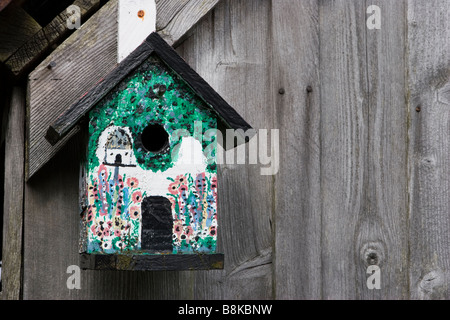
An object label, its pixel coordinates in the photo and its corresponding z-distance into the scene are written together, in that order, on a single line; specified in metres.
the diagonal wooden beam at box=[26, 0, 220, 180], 2.28
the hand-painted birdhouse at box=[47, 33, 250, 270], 2.09
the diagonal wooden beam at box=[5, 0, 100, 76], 2.29
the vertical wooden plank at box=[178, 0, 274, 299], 2.47
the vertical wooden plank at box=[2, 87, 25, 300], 2.35
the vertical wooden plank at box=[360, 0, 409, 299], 2.51
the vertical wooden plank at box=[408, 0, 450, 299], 2.52
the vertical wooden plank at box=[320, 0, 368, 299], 2.50
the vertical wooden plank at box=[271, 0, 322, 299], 2.47
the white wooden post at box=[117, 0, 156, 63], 2.33
